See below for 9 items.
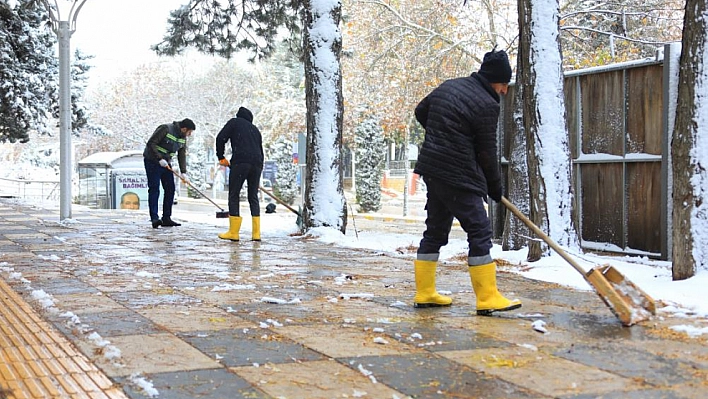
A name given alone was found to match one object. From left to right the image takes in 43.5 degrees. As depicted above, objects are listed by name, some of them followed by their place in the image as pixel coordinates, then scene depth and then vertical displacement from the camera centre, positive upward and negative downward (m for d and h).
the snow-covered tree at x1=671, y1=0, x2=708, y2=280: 6.38 +0.31
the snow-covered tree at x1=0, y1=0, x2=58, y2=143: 23.55 +3.43
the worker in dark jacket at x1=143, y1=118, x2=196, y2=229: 13.13 +0.57
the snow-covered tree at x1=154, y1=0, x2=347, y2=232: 12.25 +1.11
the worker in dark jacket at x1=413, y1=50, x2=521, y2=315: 5.52 +0.23
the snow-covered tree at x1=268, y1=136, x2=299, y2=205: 44.56 +1.12
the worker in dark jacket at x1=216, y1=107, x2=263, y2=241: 11.23 +0.40
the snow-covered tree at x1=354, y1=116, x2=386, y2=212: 38.75 +1.44
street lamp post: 14.31 +1.65
